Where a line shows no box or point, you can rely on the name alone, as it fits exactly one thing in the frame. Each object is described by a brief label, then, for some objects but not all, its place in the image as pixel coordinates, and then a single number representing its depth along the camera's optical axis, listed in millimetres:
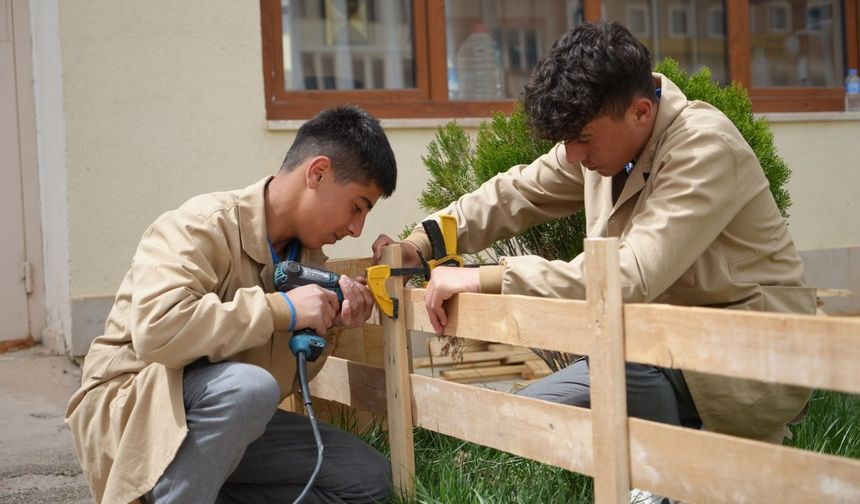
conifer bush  4254
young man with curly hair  2797
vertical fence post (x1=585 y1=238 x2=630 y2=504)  2383
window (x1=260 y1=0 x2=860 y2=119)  6527
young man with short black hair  2881
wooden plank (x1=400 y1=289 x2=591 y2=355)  2514
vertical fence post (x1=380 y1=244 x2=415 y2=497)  3260
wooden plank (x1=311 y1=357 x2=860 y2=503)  2029
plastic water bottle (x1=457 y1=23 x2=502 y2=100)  6965
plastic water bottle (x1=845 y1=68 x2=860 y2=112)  7871
